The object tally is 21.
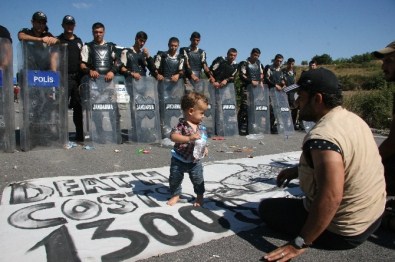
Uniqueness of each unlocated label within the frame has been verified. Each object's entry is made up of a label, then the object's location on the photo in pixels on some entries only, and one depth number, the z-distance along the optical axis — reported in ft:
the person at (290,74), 29.71
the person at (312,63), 30.35
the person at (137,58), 21.02
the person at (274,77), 27.73
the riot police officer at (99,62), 19.17
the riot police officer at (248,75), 26.25
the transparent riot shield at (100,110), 19.02
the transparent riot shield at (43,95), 16.76
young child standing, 10.10
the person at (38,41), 16.67
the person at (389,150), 9.01
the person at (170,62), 22.25
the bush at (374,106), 35.56
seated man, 6.15
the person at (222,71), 24.85
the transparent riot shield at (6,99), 15.90
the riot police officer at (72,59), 18.88
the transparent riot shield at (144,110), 20.56
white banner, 7.43
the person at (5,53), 15.86
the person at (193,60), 23.34
